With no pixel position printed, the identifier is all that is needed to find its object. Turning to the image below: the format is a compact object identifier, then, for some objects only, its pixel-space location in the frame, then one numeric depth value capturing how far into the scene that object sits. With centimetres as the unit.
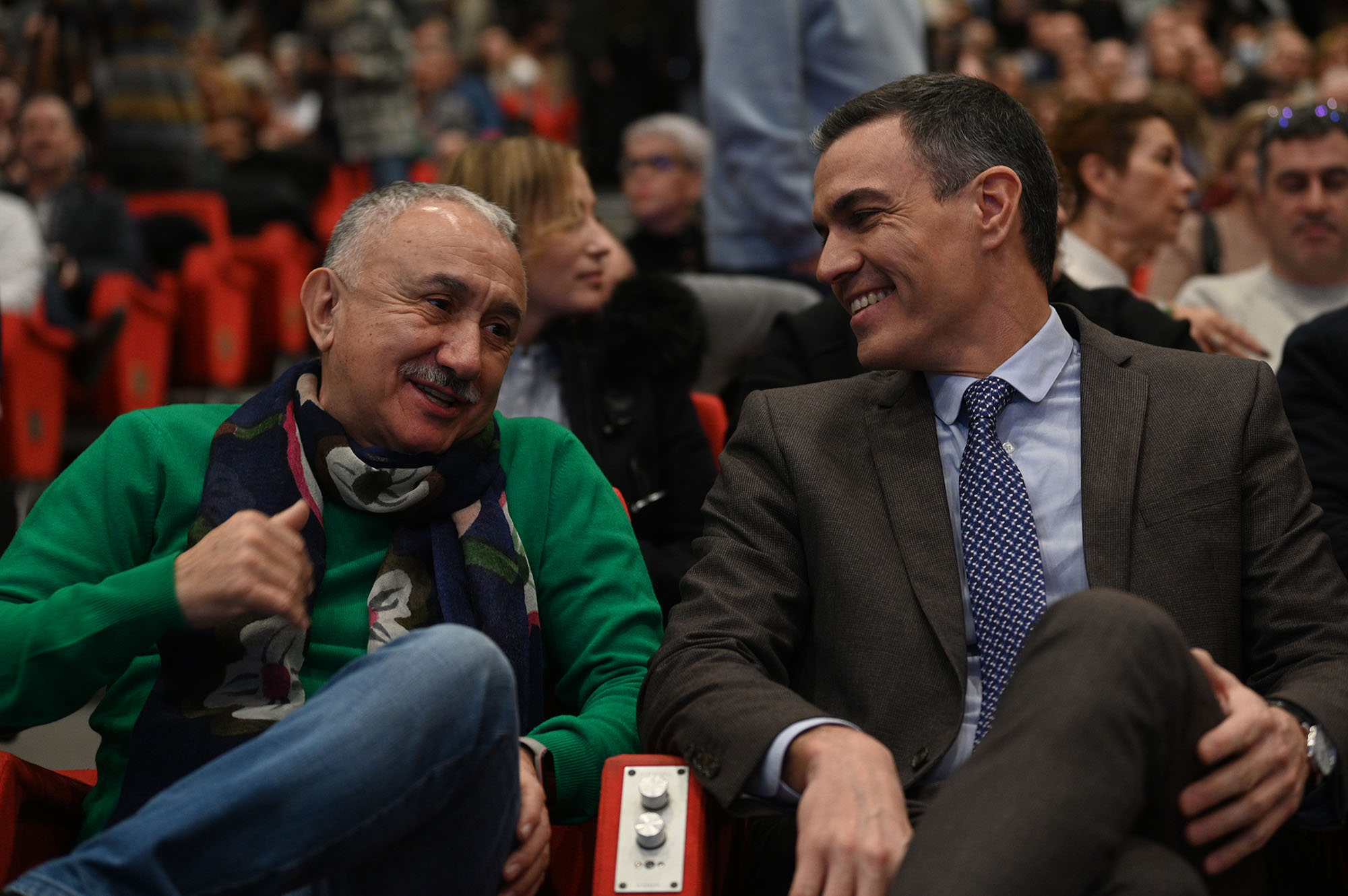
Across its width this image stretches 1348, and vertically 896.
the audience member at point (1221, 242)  416
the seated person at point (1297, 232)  315
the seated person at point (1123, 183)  336
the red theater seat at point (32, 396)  465
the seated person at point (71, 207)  551
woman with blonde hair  272
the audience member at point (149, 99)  666
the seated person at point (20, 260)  502
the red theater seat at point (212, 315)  589
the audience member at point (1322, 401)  229
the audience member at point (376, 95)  820
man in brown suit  136
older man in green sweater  142
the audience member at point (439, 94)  870
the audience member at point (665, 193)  497
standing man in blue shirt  350
